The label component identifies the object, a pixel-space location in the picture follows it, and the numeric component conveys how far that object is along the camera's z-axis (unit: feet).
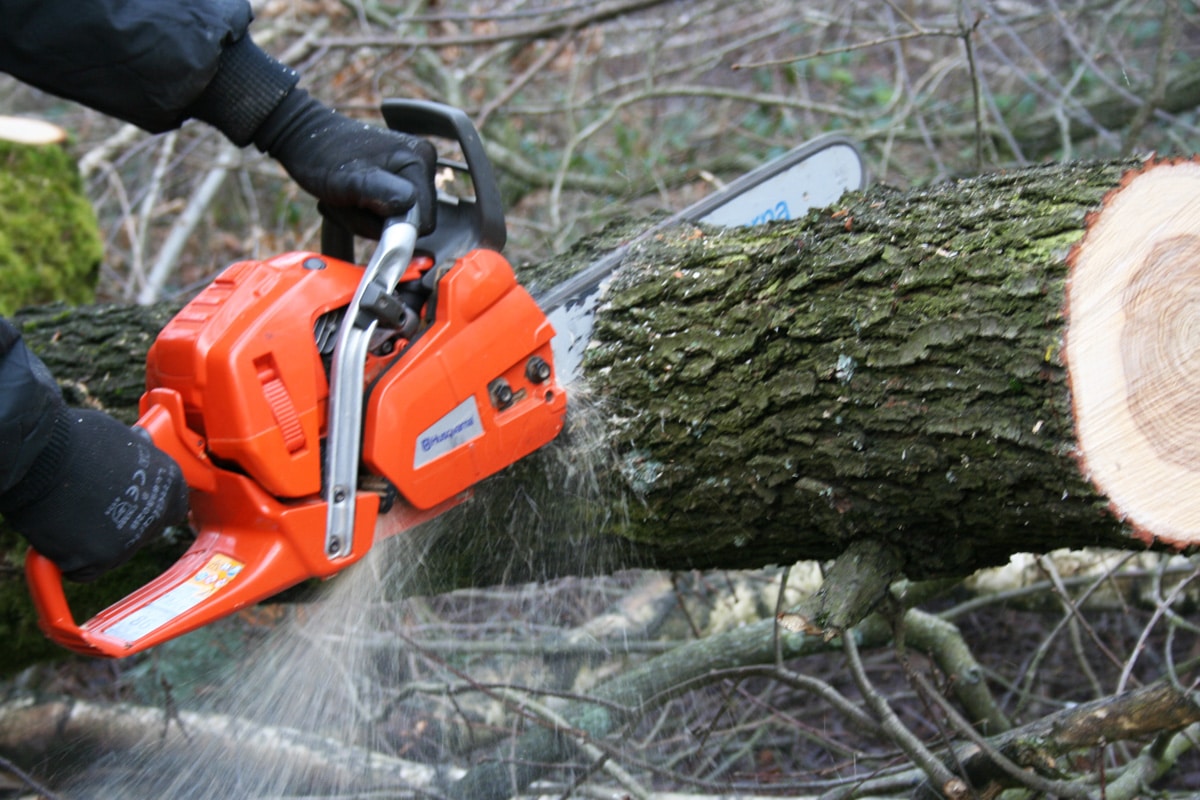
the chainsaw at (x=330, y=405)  8.52
